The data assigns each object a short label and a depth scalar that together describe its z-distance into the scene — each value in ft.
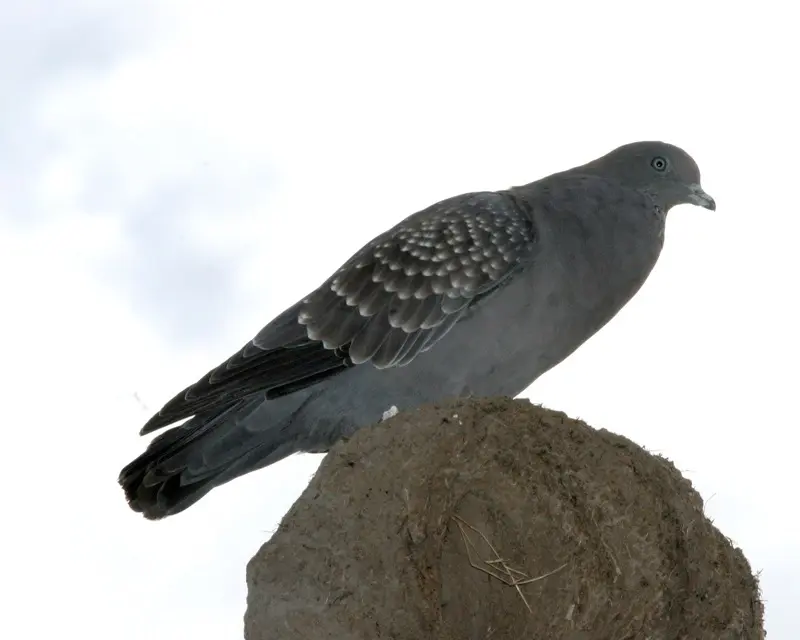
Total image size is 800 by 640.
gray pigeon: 29.73
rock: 24.13
